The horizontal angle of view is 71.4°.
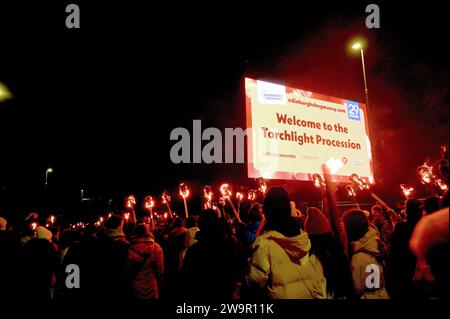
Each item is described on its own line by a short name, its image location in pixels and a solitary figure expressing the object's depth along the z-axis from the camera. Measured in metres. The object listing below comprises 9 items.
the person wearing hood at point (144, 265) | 4.68
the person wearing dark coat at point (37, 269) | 3.99
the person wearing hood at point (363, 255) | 3.05
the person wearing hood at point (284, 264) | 2.72
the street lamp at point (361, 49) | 9.85
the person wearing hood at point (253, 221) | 5.00
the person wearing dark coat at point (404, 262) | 4.11
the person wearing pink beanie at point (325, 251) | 2.89
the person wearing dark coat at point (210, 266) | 3.39
